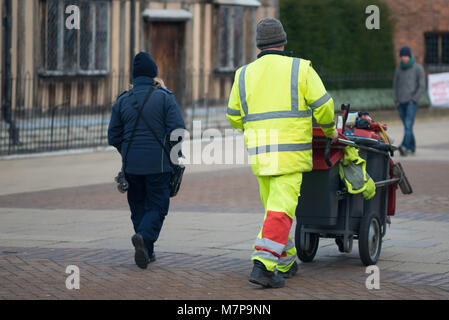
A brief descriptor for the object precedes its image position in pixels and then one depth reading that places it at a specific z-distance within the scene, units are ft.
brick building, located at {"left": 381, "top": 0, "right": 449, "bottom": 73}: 101.14
